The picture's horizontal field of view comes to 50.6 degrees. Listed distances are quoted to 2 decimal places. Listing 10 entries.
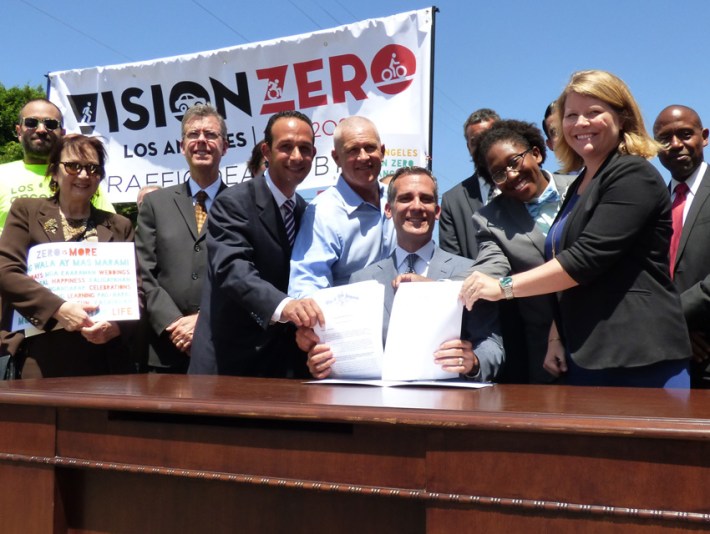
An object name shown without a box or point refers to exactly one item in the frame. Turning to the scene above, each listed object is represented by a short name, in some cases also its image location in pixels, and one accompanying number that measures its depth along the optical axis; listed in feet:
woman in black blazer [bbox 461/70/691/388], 7.65
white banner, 16.62
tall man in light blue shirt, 10.15
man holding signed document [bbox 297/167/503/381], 8.65
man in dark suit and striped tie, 10.44
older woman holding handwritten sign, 10.80
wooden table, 4.73
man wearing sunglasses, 14.17
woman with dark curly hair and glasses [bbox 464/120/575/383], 9.62
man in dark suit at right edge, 10.25
